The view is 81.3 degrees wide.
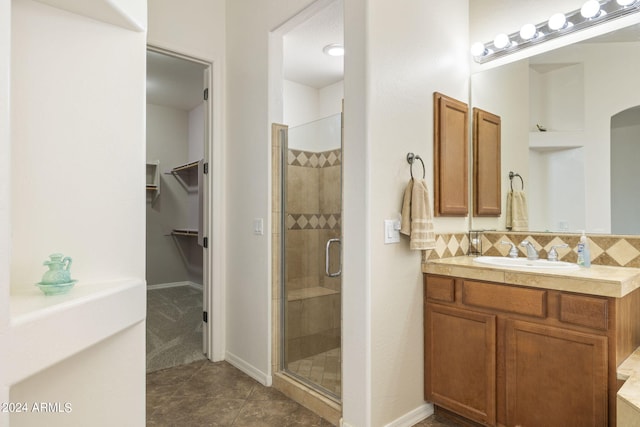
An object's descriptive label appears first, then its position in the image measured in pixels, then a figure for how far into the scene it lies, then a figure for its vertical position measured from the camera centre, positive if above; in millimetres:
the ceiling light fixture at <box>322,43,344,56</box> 3443 +1544
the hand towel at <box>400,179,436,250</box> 2010 -27
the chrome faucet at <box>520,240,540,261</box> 2240 -244
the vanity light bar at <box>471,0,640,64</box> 2041 +1117
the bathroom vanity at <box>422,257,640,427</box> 1585 -621
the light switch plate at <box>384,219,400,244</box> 1998 -106
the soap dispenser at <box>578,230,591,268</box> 1910 -218
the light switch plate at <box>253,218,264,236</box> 2684 -105
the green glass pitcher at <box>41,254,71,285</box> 1054 -170
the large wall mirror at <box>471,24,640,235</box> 2016 +483
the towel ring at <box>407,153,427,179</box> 2137 +314
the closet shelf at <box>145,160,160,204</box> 5770 +590
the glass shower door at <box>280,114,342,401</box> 2551 -316
